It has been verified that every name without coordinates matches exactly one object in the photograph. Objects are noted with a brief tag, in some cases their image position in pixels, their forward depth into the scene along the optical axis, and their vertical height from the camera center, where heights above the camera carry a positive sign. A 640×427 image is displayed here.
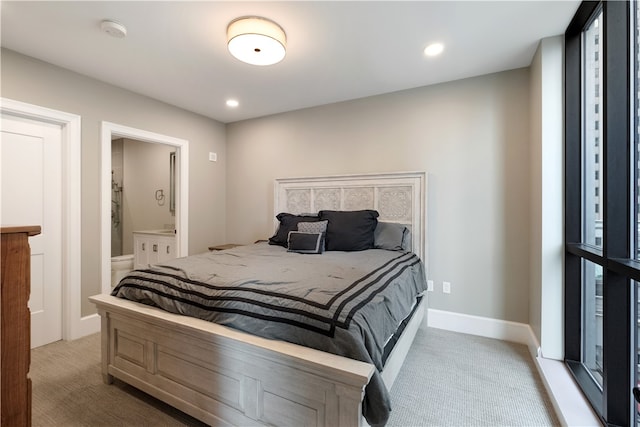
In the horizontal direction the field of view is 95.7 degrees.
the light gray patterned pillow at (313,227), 2.95 -0.15
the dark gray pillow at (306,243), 2.70 -0.29
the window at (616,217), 1.46 -0.03
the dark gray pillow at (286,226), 3.14 -0.15
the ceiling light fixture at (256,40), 1.94 +1.19
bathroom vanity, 4.00 -0.49
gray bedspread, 1.25 -0.45
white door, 2.39 +0.12
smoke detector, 1.99 +1.31
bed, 1.20 -0.68
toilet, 4.05 -0.76
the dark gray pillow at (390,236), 2.85 -0.24
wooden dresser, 0.74 -0.30
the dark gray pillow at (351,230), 2.79 -0.17
